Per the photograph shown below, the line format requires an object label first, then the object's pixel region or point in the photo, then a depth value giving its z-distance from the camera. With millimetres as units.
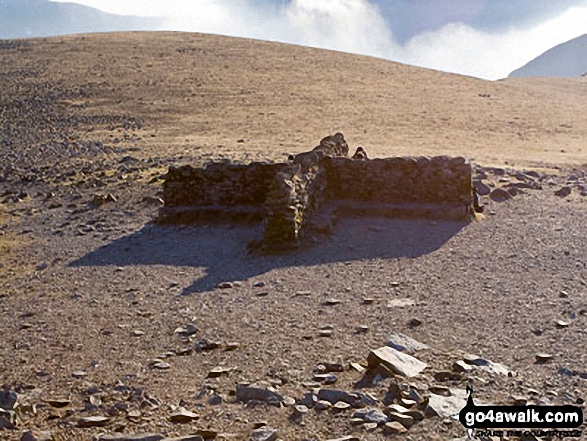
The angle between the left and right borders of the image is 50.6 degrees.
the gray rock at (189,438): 4184
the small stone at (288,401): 4992
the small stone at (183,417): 4723
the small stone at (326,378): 5438
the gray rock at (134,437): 4258
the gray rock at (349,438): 4316
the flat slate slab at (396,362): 5435
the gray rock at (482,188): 13572
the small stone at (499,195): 13086
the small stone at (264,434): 4393
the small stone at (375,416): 4598
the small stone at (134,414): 4786
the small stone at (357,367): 5613
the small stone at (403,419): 4534
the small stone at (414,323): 6814
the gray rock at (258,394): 5035
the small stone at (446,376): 5318
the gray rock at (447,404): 4641
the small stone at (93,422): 4680
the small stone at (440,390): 4998
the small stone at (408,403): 4777
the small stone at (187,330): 6797
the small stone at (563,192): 13383
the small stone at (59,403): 5086
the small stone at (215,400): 5059
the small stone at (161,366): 5866
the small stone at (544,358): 5703
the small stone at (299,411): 4785
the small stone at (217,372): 5680
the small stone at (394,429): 4446
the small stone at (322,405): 4867
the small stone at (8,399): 4883
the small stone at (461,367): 5434
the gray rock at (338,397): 4930
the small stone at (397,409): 4676
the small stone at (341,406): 4832
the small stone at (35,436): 4329
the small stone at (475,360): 5625
